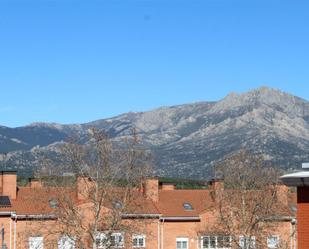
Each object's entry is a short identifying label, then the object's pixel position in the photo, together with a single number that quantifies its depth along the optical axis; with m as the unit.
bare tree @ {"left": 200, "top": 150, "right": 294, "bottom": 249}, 62.32
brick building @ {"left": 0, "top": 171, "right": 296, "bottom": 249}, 64.81
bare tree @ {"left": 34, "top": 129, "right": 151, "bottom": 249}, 58.44
